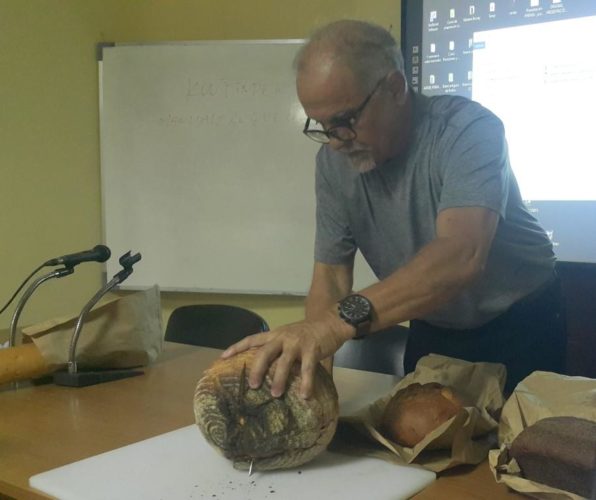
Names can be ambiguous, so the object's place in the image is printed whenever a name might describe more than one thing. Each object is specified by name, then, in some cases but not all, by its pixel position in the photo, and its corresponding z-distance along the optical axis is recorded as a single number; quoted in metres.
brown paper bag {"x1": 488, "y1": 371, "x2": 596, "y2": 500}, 0.85
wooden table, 0.90
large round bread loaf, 0.88
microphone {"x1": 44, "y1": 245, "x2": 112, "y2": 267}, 1.50
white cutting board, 0.85
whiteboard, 2.76
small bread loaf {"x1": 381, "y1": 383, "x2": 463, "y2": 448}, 0.93
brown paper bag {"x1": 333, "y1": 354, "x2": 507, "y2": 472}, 0.91
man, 1.04
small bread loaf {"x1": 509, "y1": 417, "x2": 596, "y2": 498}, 0.78
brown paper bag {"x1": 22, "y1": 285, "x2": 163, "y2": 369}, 1.44
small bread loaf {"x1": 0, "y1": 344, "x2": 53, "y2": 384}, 1.36
